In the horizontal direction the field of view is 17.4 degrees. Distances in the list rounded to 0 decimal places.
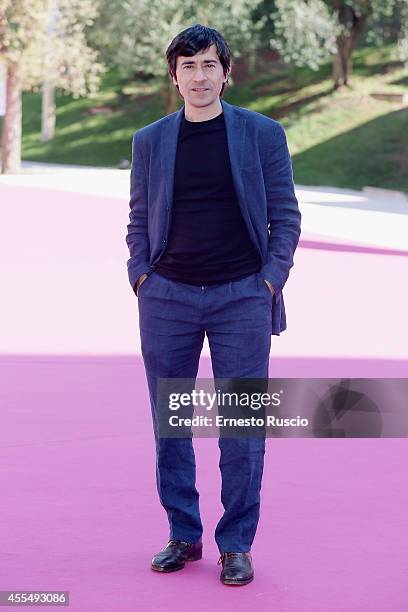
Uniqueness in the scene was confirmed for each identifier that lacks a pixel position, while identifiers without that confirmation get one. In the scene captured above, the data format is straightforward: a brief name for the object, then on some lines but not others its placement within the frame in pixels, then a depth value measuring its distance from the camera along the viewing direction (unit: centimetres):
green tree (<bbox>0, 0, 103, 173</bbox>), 4053
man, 449
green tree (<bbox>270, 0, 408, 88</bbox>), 4759
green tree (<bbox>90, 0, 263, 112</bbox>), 5044
